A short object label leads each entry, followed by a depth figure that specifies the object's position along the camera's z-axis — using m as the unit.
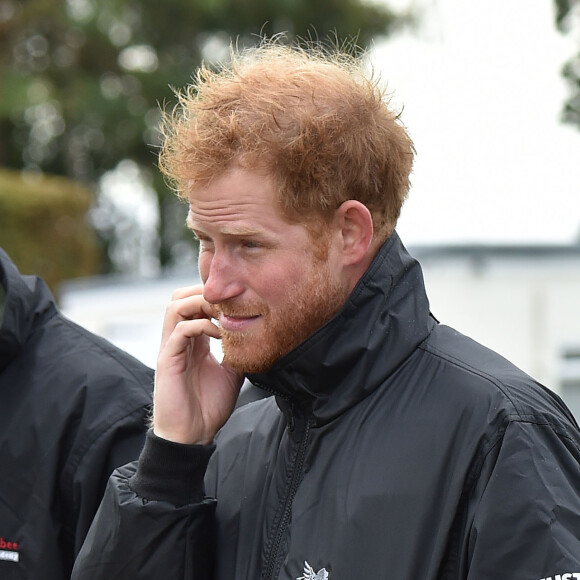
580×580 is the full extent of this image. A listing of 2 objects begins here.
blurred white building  14.55
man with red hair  3.93
